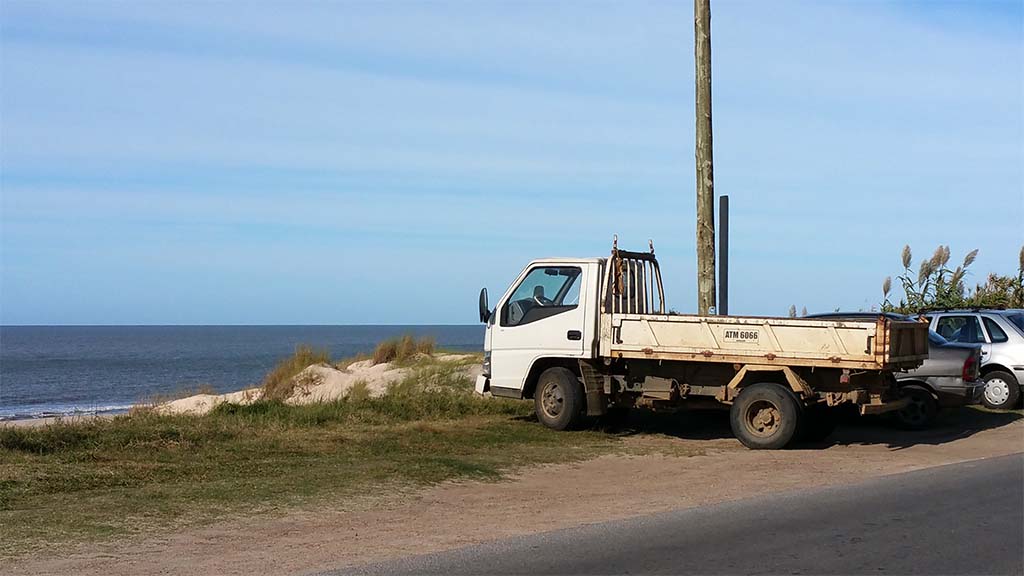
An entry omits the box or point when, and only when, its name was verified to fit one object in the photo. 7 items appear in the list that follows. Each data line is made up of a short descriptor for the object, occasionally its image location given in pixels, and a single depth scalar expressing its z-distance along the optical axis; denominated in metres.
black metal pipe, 17.83
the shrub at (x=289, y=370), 26.49
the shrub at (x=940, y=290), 30.73
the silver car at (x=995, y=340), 19.80
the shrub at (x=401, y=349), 32.16
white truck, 14.52
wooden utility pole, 17.98
